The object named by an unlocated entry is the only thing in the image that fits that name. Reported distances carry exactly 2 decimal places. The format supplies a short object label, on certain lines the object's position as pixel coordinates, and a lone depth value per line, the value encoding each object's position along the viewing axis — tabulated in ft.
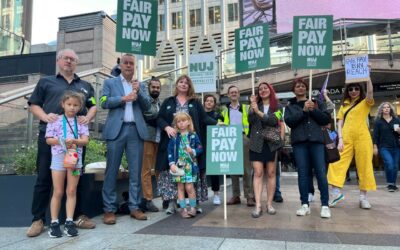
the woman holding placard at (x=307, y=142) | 17.17
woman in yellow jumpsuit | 19.51
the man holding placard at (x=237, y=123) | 21.53
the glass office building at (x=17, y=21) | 89.30
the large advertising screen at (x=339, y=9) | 52.55
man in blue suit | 16.20
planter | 15.92
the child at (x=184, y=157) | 17.20
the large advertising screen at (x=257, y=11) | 63.05
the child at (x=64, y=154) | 14.02
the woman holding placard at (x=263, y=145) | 17.53
